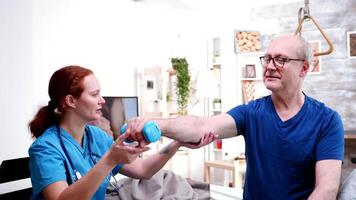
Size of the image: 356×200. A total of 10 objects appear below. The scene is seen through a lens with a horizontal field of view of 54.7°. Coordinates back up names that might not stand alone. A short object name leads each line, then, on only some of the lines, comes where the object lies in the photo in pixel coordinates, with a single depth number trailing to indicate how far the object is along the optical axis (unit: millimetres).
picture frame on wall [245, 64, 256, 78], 4738
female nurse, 1234
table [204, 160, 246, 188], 3701
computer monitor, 3280
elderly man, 1238
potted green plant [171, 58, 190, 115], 4262
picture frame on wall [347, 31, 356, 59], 4262
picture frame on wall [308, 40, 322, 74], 4418
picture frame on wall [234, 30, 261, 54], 4789
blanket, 1685
